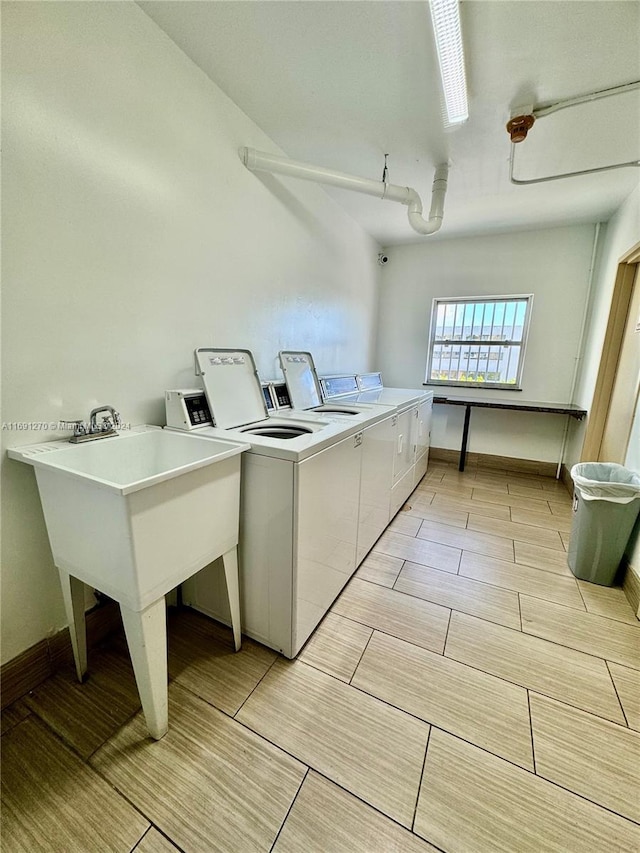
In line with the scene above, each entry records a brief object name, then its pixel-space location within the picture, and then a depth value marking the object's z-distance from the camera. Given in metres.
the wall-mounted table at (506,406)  3.21
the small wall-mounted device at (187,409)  1.50
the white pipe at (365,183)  1.90
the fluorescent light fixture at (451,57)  1.23
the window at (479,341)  3.72
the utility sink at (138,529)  0.90
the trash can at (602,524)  1.79
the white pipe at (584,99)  1.61
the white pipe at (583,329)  3.25
